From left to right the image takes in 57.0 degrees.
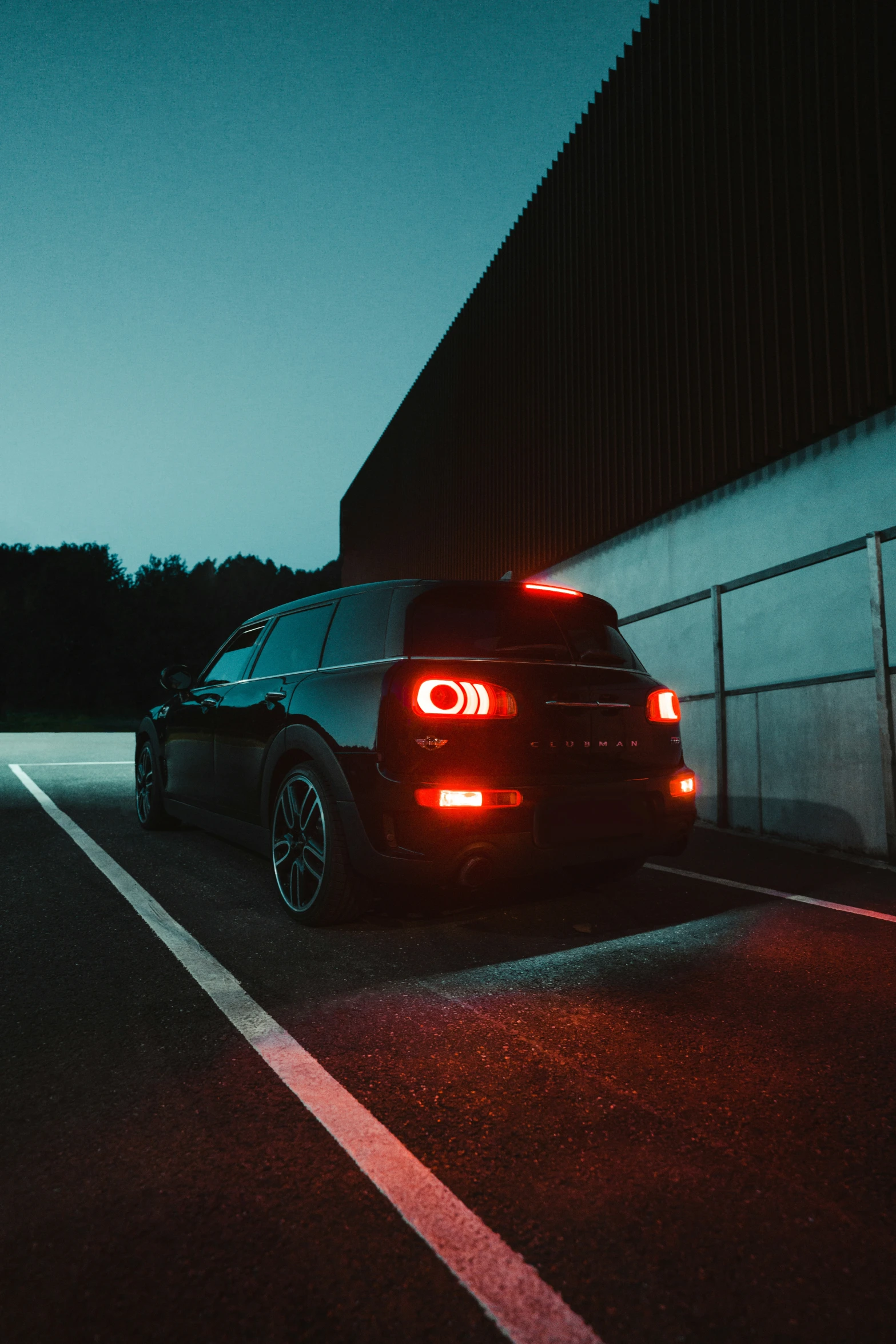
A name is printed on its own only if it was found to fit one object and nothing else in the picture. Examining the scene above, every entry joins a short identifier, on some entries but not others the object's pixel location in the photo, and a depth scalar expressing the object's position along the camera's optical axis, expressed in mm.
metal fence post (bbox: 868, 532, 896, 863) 6082
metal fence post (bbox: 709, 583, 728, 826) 8094
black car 3480
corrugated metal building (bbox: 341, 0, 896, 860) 6719
